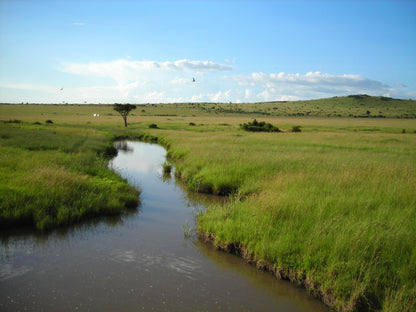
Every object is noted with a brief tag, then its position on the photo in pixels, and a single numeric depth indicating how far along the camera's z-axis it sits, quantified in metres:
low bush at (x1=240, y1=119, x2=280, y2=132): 45.72
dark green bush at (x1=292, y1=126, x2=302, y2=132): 45.09
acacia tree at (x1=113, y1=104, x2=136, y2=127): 61.25
